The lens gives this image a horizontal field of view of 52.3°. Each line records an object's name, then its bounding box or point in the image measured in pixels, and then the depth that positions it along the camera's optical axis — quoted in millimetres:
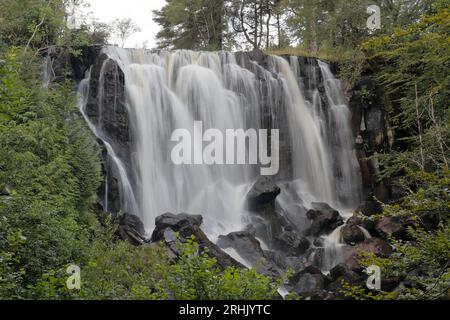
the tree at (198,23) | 27984
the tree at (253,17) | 28234
